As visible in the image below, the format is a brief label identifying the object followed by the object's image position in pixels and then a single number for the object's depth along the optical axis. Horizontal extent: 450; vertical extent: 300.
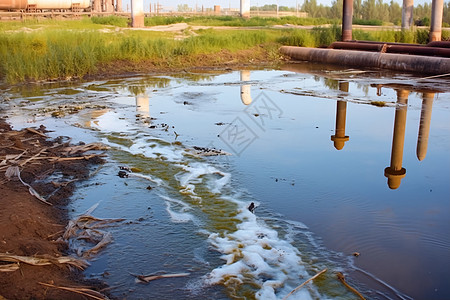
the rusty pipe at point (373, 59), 13.20
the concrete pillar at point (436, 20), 15.92
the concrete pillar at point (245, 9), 39.74
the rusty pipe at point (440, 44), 14.44
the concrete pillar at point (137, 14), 26.16
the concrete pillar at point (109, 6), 41.47
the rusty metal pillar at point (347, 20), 18.33
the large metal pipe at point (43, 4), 31.60
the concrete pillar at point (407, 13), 25.16
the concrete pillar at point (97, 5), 39.75
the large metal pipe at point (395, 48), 13.80
